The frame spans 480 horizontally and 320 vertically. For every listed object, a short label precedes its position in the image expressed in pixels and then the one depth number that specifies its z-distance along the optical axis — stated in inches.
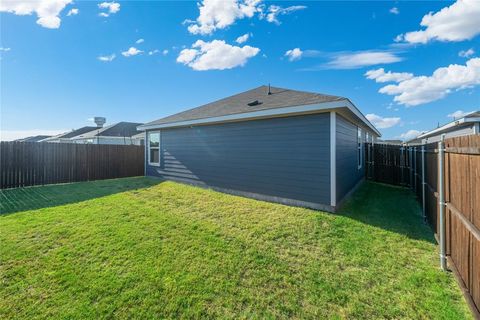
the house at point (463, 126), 313.9
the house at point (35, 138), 1475.1
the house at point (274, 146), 212.2
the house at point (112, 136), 795.5
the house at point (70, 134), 962.8
